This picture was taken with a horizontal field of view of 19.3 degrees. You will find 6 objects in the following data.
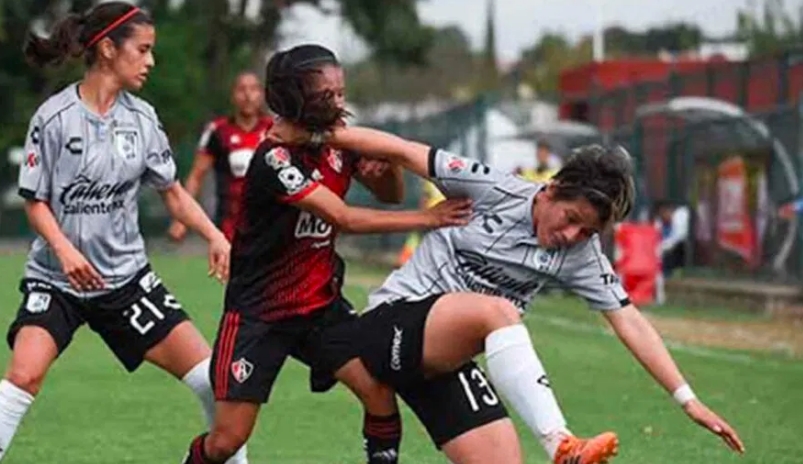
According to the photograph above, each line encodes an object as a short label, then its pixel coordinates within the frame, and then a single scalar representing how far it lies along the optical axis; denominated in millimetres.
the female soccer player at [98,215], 9250
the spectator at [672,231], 29734
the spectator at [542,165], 25781
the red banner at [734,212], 27094
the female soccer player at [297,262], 8172
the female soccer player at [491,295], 7883
